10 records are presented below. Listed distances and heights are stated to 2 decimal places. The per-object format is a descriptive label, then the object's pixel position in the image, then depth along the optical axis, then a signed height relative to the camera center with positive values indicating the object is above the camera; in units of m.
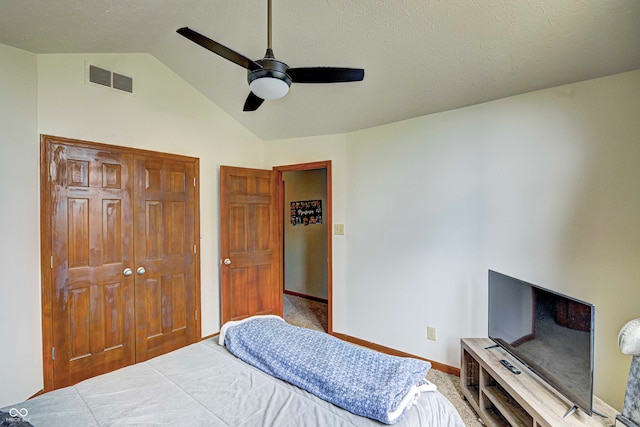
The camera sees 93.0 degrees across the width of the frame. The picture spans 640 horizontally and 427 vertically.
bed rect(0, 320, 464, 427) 1.18 -0.83
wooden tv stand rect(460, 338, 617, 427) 1.48 -1.02
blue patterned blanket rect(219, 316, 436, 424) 1.22 -0.75
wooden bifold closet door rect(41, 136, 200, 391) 2.31 -0.41
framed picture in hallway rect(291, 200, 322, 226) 4.88 -0.05
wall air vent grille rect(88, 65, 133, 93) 2.51 +1.13
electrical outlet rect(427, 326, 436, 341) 2.73 -1.12
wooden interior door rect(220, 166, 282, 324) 3.35 -0.40
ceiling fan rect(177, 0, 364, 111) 1.47 +0.73
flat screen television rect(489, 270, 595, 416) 1.48 -0.72
